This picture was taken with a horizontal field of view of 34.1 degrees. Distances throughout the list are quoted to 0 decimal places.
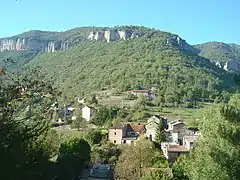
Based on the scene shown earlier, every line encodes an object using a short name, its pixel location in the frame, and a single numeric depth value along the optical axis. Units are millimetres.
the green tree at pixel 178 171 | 24102
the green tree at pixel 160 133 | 47603
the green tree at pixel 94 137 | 47406
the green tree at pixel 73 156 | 31058
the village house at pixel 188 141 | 40709
